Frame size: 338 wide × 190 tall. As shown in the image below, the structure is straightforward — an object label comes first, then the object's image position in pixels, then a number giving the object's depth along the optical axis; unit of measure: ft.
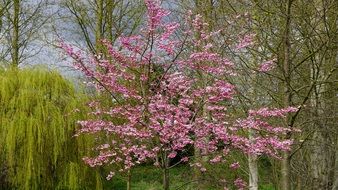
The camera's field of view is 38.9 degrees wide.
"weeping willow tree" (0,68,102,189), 29.78
